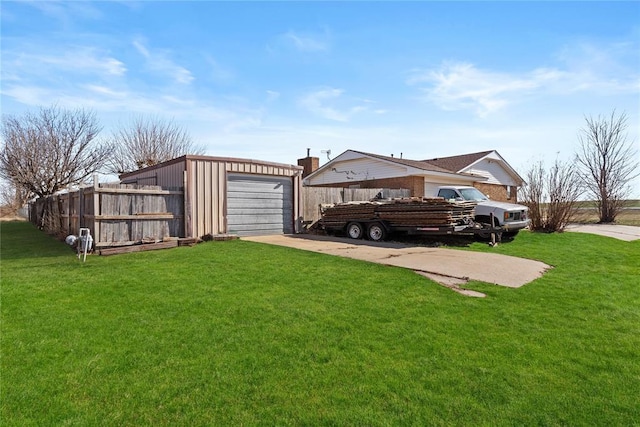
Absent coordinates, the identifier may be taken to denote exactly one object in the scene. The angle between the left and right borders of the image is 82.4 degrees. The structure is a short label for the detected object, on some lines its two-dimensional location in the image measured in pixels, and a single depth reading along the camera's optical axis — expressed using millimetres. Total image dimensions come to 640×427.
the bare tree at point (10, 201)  35562
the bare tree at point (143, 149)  30484
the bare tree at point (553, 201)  15617
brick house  19531
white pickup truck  12305
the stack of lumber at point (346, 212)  12632
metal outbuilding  11383
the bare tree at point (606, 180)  24906
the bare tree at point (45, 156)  26094
